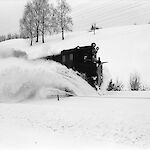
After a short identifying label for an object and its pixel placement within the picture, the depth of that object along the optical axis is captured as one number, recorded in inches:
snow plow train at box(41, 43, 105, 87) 720.3
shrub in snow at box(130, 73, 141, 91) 1121.1
